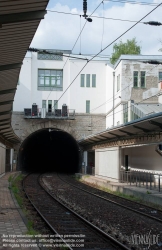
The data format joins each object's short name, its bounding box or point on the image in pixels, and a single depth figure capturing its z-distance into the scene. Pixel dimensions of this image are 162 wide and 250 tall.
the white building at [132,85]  36.12
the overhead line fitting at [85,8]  13.12
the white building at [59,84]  44.81
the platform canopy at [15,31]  6.58
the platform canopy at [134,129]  17.09
